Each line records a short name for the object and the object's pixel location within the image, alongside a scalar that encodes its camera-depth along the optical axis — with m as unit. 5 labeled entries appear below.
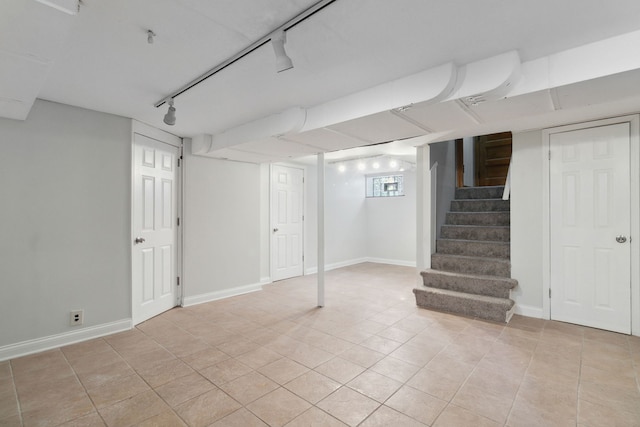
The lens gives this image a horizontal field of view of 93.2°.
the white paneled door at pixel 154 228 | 3.52
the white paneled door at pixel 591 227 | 3.16
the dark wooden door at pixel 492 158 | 6.02
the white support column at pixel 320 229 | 4.05
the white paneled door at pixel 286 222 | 5.68
